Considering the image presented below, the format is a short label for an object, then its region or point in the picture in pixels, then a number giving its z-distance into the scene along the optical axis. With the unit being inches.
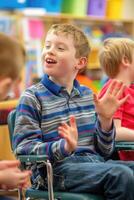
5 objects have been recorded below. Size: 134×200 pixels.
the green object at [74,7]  273.4
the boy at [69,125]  96.4
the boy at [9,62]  73.3
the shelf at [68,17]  252.0
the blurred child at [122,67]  118.3
